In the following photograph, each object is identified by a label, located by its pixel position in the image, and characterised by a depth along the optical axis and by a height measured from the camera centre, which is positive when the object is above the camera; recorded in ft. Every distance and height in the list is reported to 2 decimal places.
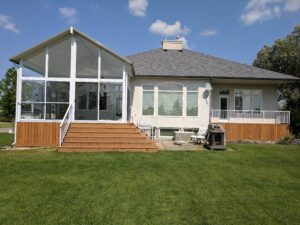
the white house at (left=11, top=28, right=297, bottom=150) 41.63 +3.99
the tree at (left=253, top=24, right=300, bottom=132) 92.53 +21.46
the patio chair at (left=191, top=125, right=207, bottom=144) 49.49 -3.39
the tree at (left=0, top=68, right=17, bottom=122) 110.63 +8.59
